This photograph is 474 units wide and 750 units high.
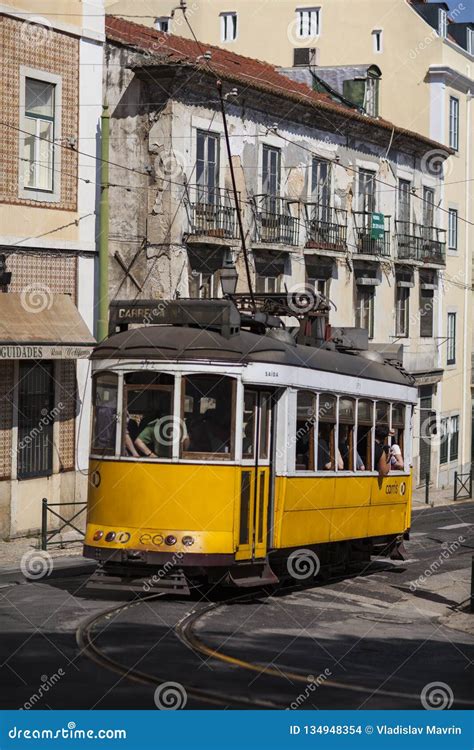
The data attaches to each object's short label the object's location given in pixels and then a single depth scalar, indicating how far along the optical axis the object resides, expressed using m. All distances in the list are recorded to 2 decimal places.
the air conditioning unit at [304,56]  43.56
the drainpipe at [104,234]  24.84
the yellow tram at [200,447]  15.32
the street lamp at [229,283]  19.17
